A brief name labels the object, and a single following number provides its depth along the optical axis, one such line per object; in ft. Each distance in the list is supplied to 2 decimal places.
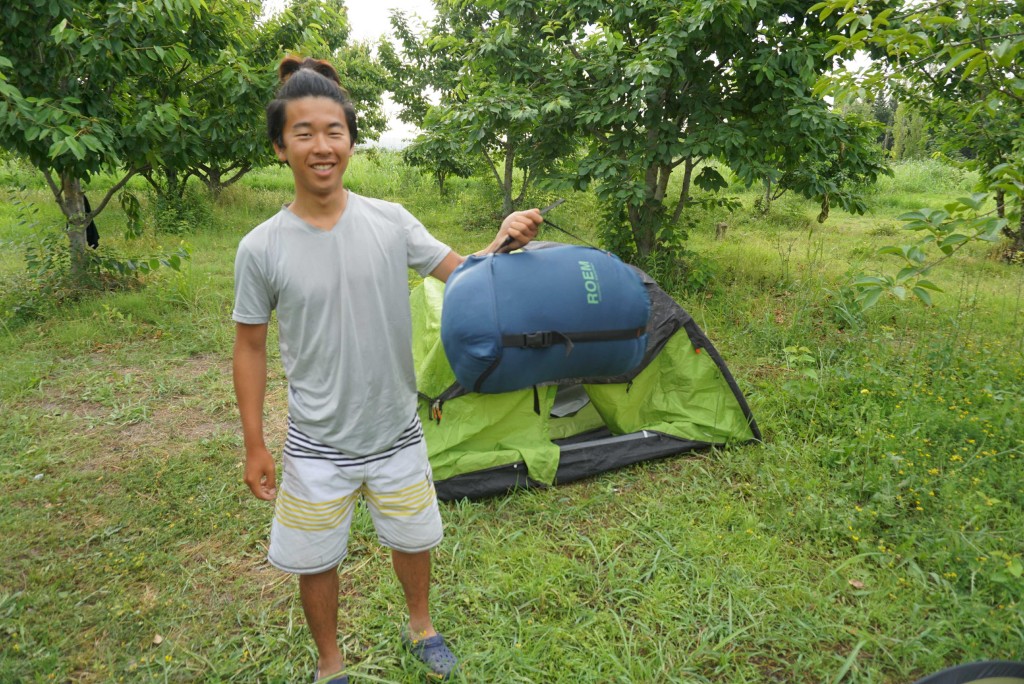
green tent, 9.59
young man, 5.19
